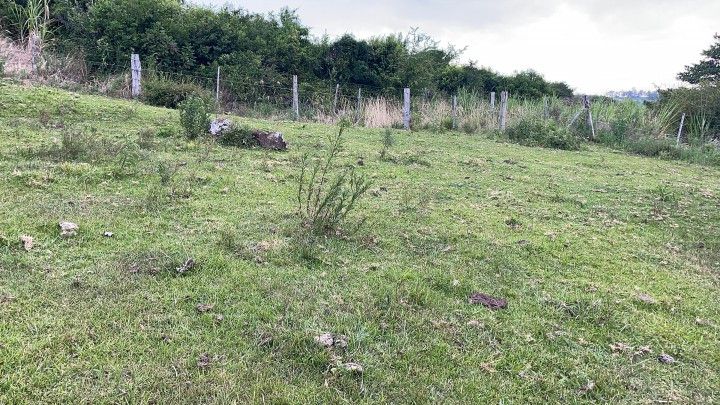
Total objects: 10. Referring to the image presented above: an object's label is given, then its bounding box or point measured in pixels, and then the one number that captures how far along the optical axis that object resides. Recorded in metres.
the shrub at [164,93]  12.71
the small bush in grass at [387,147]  8.66
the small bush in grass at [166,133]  8.21
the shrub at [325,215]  4.38
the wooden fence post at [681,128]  16.70
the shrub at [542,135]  13.97
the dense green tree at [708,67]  34.19
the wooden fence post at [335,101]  16.65
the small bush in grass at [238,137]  8.34
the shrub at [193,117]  7.96
